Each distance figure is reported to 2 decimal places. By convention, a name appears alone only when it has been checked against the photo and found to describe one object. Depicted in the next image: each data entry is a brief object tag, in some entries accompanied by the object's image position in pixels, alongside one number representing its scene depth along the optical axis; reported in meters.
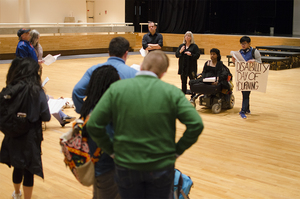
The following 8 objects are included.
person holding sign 6.97
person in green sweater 2.04
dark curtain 20.88
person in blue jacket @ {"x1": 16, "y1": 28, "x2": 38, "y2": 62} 6.30
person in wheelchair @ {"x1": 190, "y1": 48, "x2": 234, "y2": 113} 7.09
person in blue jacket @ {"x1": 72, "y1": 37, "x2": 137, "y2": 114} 2.84
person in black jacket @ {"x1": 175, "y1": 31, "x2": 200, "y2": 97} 8.16
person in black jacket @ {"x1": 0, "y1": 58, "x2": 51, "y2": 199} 3.07
